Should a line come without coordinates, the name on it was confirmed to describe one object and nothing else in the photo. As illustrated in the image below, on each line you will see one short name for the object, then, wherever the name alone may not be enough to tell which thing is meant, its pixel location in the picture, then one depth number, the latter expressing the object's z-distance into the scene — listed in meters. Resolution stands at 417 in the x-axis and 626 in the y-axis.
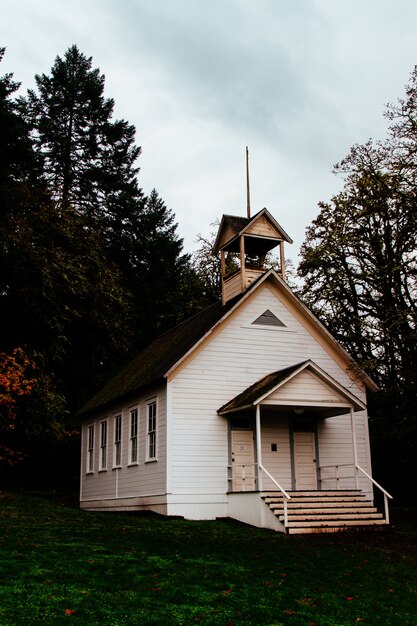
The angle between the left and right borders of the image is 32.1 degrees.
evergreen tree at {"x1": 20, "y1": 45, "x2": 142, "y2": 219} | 43.44
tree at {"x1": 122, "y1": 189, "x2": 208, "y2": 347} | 43.25
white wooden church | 20.34
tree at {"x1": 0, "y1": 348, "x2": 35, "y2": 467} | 25.38
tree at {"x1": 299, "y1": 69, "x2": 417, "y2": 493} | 23.16
